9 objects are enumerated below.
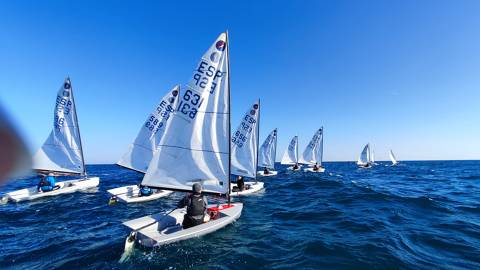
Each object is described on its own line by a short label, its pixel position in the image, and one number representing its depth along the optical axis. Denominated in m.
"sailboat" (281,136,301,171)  53.06
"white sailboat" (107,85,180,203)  22.00
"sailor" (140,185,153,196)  19.08
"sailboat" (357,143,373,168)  73.88
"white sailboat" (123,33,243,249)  12.41
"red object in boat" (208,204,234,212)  12.83
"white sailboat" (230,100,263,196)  24.81
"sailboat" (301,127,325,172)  52.62
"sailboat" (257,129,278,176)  40.25
